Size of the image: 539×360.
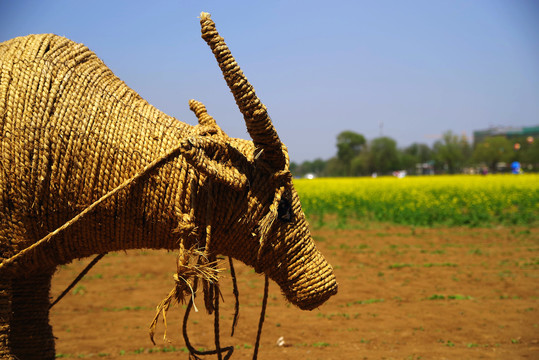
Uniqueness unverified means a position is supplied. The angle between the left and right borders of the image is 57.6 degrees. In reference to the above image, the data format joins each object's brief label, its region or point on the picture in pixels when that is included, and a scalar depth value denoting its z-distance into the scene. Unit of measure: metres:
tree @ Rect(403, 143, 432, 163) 83.38
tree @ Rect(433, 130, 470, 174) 71.00
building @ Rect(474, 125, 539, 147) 89.94
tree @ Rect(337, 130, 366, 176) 72.41
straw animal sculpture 2.01
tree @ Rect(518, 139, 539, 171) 56.19
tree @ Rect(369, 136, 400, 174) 70.19
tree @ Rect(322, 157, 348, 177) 66.14
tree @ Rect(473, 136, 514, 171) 61.09
